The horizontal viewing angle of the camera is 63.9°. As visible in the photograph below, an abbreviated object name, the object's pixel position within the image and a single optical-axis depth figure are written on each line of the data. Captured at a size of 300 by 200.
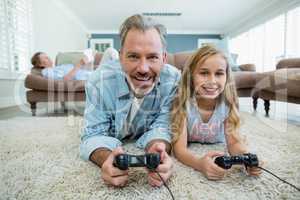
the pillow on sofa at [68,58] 3.00
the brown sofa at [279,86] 1.58
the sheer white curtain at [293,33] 4.19
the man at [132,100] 0.77
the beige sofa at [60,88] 2.19
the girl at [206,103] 0.91
